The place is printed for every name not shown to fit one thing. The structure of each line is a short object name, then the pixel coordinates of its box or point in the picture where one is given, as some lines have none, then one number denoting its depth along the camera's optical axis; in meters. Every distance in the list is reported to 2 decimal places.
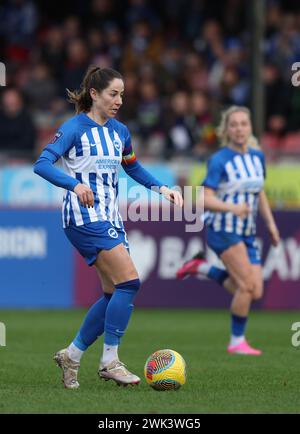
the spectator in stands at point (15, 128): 17.27
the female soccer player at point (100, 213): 8.12
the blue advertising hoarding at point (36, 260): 15.31
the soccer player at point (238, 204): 11.12
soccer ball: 8.12
